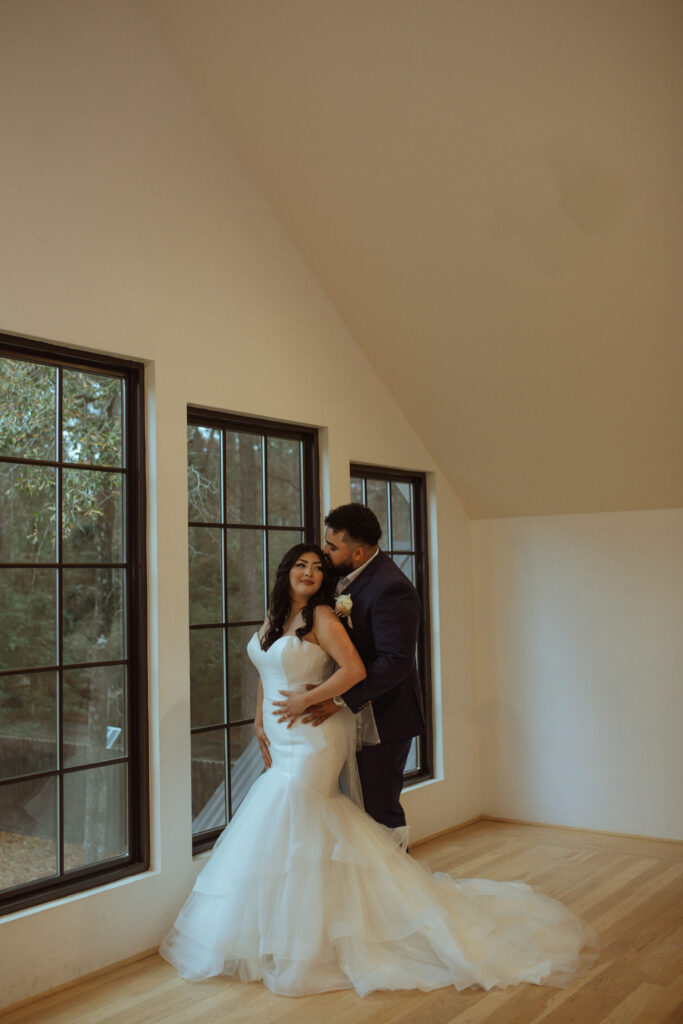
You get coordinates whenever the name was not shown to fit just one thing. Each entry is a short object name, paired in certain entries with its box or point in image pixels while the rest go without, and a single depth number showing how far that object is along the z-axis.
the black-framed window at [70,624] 3.49
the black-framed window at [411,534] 5.55
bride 3.39
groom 3.84
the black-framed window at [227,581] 4.25
